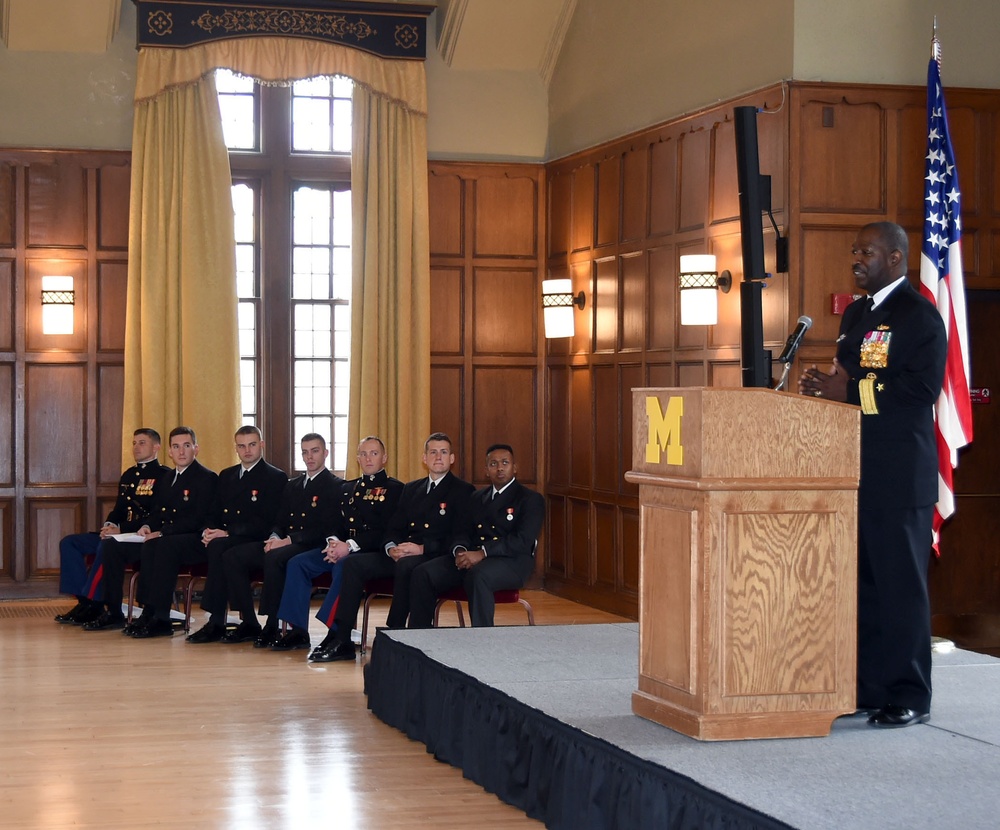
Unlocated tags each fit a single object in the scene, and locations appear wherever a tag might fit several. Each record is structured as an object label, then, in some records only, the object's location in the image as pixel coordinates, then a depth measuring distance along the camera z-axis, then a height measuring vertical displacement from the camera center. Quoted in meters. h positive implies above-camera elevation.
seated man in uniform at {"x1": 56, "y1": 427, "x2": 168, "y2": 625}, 8.02 -0.82
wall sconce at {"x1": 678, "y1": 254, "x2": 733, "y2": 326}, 7.33 +0.54
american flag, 6.21 +0.53
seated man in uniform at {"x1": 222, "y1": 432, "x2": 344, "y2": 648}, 7.36 -0.83
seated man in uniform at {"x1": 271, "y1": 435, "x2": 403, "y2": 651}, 7.14 -0.79
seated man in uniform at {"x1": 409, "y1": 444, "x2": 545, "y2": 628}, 6.50 -0.78
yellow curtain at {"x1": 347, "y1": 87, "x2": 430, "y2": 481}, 9.34 +0.70
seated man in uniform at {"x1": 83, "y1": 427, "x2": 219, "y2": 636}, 7.78 -0.75
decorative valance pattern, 9.09 +2.45
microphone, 3.90 +0.14
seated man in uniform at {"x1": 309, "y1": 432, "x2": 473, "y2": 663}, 6.83 -0.78
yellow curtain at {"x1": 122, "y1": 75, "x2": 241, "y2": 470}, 9.03 +0.72
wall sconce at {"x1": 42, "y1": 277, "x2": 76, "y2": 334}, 8.97 +0.54
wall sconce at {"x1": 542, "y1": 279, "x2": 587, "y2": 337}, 9.12 +0.55
